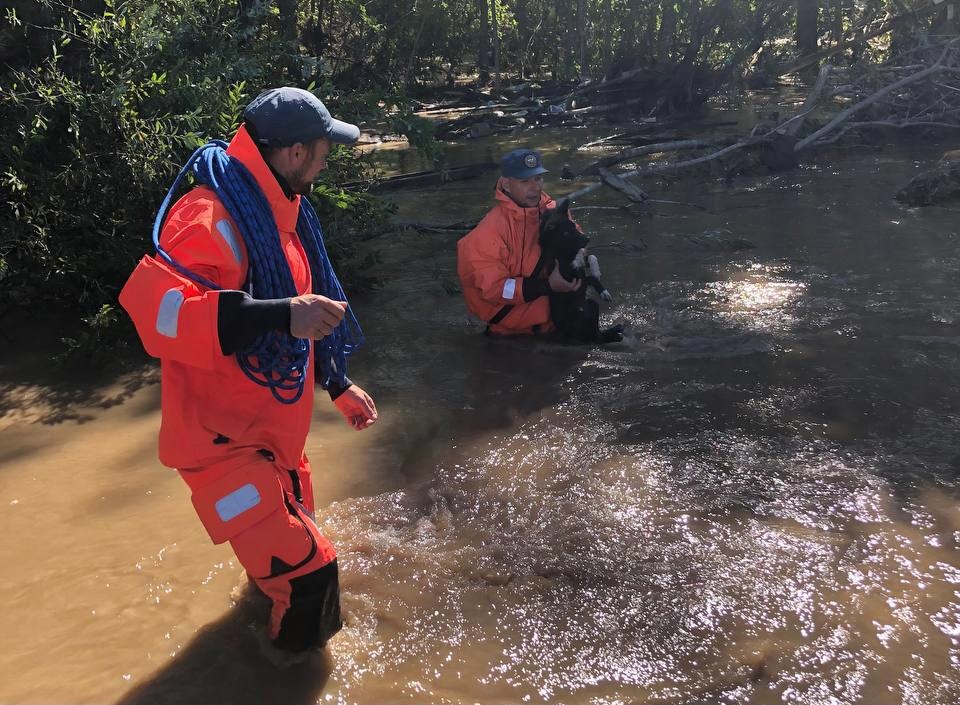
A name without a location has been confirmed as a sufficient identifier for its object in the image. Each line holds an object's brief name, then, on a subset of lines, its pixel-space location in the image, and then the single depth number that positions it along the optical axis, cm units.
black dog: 577
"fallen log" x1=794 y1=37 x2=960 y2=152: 1125
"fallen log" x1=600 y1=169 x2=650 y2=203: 973
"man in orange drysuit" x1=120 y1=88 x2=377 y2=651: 247
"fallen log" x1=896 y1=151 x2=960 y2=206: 916
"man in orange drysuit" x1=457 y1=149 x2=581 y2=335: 570
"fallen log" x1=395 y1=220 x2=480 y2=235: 866
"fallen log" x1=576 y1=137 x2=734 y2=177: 1092
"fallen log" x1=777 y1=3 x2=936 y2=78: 1505
